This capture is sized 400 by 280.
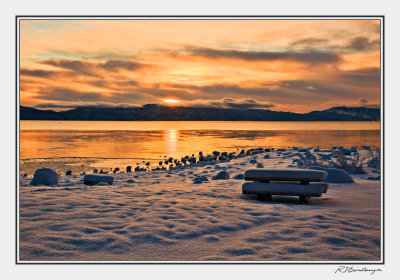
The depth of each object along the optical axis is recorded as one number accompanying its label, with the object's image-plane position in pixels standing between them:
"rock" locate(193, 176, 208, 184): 9.94
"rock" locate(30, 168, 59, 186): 9.46
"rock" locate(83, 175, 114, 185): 9.82
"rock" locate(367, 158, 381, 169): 12.22
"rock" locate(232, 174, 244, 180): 10.48
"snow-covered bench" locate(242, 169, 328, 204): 6.58
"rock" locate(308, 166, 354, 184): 9.23
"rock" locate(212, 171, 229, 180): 10.66
